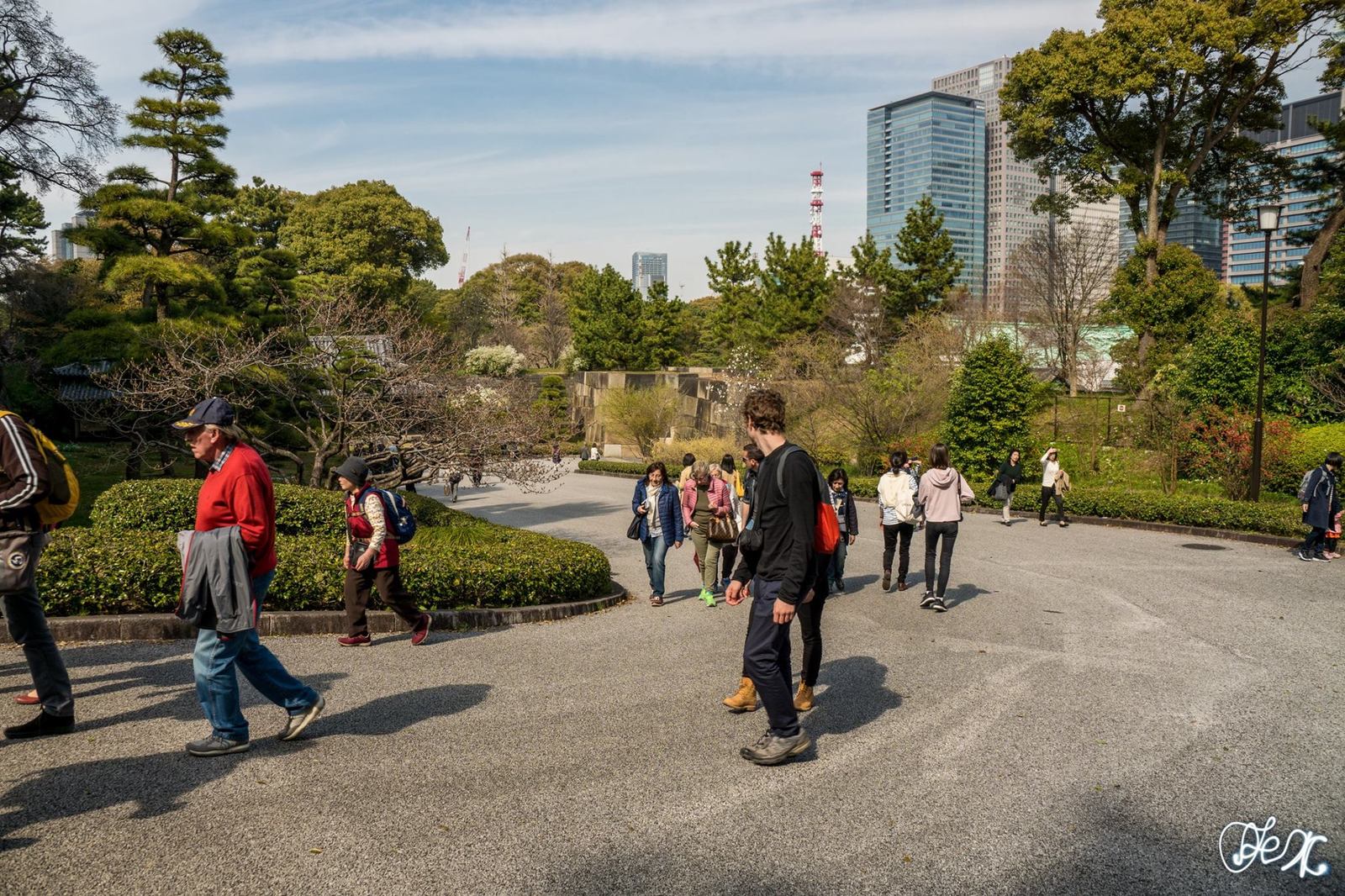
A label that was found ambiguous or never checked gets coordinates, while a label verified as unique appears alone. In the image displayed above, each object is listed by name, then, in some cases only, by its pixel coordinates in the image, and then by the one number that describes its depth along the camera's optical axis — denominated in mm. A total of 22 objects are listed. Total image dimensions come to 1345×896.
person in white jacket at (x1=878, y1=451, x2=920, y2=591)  11094
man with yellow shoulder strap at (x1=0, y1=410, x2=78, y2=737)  4852
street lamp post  17906
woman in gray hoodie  10016
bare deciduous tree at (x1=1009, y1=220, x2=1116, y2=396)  42531
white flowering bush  55688
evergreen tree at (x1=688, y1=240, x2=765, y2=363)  53906
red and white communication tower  146250
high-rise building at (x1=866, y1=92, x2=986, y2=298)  186375
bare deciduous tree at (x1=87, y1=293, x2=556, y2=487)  14328
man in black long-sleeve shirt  5062
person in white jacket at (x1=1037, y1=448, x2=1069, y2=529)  19359
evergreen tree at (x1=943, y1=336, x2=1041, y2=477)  25094
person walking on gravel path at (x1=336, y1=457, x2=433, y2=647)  7883
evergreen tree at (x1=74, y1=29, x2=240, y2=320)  17594
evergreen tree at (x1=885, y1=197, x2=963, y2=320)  40812
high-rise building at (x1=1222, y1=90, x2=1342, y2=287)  186812
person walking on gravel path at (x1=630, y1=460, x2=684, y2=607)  10711
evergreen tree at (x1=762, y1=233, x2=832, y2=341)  45625
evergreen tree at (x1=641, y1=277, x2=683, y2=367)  56125
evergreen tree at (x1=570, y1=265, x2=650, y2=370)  54844
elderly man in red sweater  4840
